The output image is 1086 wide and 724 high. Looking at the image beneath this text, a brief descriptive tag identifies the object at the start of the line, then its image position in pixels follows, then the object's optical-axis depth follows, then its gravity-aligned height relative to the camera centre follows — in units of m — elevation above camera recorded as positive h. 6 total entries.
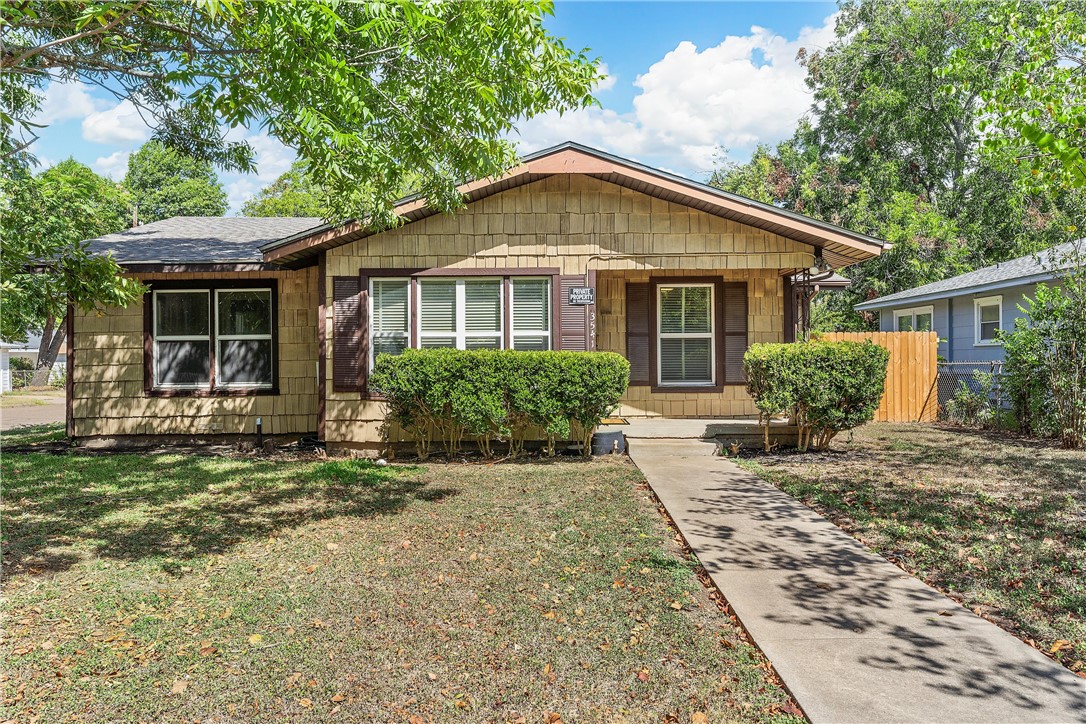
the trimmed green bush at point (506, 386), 7.92 -0.21
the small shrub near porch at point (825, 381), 8.05 -0.19
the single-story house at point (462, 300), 8.81 +1.08
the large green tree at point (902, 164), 20.86 +8.13
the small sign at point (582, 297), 8.84 +1.04
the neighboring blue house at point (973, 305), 14.12 +1.64
